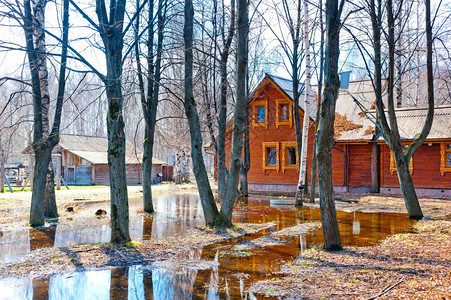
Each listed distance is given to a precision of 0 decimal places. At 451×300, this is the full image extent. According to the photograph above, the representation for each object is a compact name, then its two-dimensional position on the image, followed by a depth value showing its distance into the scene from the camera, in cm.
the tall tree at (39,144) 1280
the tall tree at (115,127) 894
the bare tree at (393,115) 1280
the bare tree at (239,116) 1115
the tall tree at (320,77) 1769
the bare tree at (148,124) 1536
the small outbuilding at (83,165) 3522
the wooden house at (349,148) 2156
